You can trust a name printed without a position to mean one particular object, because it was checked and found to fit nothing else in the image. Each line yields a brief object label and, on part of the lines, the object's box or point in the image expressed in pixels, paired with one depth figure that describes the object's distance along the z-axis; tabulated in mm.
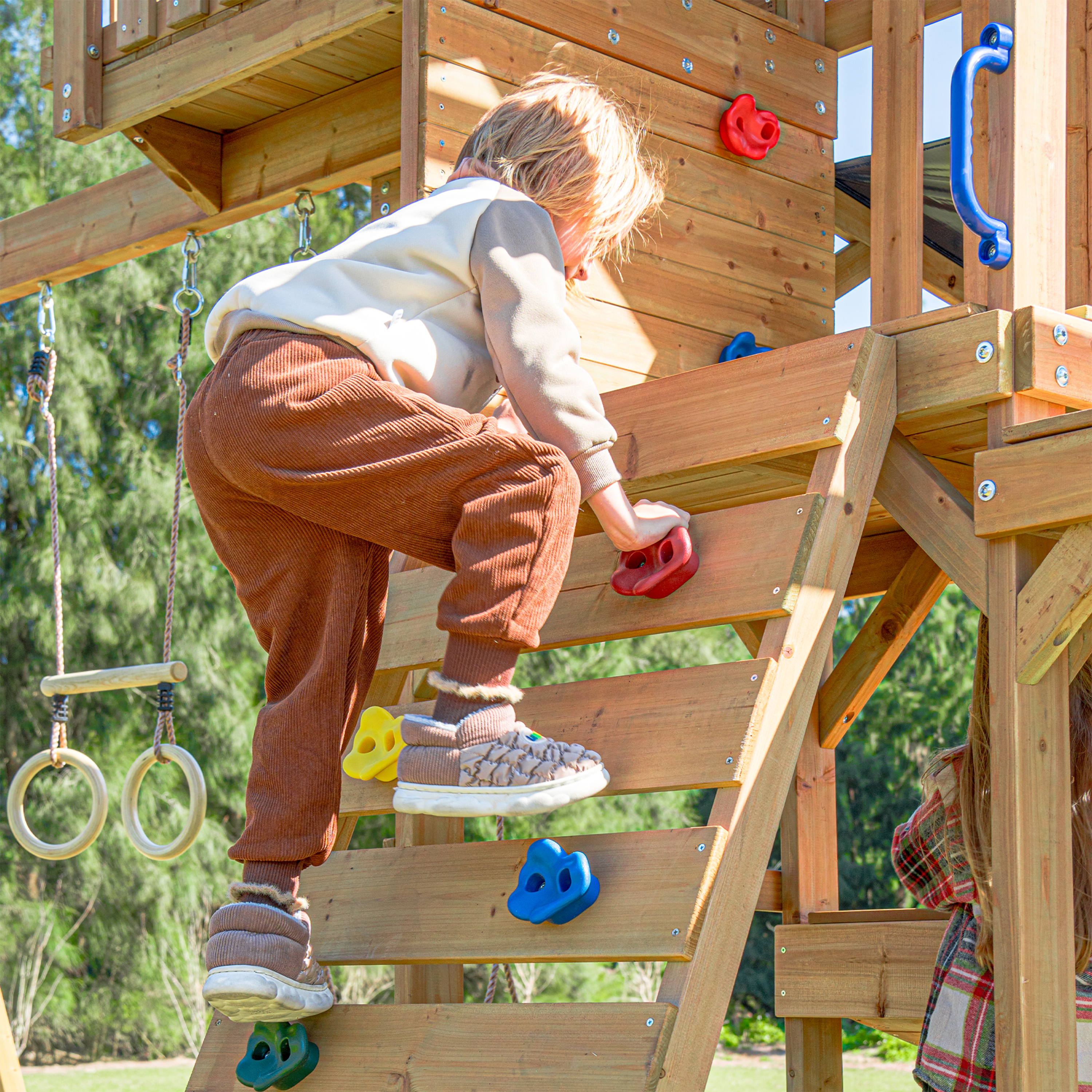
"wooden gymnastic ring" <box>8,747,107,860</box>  7437
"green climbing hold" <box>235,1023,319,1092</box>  4910
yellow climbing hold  5781
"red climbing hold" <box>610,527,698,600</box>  5293
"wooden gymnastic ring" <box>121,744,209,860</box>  6781
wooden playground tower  4687
